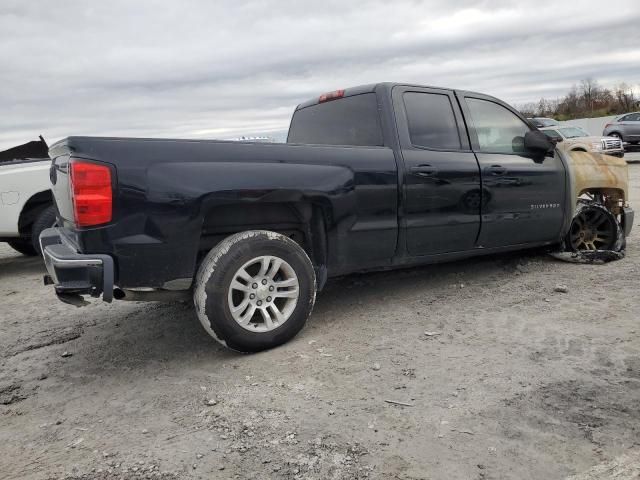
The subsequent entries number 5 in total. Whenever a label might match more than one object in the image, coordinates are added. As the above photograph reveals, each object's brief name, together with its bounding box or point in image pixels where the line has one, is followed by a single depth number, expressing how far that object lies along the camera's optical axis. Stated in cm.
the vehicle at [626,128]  2203
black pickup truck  321
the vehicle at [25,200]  669
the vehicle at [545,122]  1921
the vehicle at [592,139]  1639
